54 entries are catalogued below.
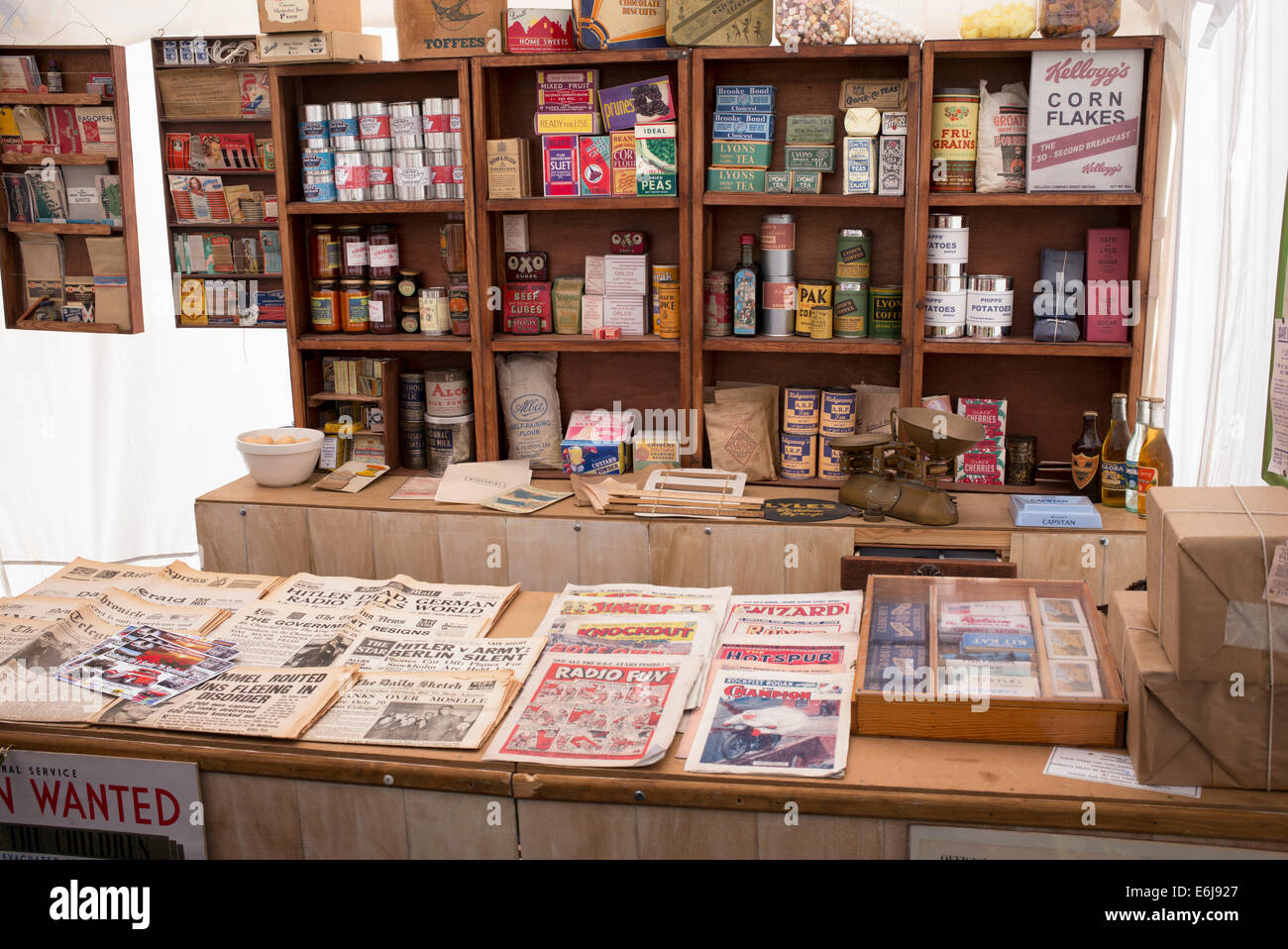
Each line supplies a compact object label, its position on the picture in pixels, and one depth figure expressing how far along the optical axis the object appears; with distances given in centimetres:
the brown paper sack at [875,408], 384
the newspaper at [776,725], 180
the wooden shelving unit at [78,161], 440
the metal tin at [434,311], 400
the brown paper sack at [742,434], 387
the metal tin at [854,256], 371
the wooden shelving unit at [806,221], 357
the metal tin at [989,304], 360
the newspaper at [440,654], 217
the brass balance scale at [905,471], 330
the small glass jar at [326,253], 406
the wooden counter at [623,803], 169
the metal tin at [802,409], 380
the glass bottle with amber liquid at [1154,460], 337
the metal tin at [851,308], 373
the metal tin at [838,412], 377
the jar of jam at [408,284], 405
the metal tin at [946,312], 360
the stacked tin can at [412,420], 410
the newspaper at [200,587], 250
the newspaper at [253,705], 196
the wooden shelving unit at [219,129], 432
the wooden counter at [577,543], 333
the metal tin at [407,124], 382
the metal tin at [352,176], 389
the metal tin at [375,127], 382
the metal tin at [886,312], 371
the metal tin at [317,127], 390
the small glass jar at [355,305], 405
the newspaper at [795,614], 229
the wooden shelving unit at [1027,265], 341
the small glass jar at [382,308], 405
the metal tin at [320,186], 394
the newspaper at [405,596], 244
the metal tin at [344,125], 387
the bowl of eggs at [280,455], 387
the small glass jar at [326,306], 409
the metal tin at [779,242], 376
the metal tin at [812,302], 374
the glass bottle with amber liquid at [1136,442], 340
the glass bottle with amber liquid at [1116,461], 349
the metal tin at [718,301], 382
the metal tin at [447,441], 404
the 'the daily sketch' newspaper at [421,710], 193
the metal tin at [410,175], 385
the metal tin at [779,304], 378
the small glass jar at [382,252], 402
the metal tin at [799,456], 385
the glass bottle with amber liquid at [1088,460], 359
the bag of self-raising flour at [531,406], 412
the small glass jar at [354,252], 402
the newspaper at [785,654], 212
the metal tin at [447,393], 402
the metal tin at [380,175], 388
